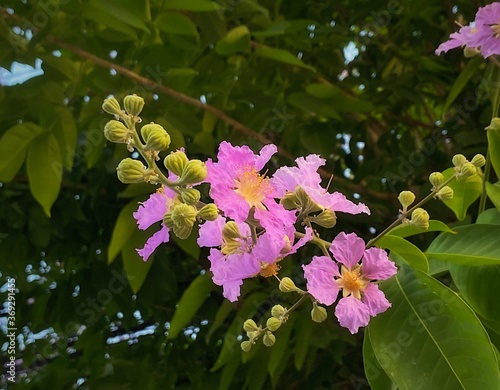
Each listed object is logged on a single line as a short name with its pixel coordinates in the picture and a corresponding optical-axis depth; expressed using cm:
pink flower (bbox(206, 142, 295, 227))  42
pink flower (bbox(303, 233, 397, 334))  45
